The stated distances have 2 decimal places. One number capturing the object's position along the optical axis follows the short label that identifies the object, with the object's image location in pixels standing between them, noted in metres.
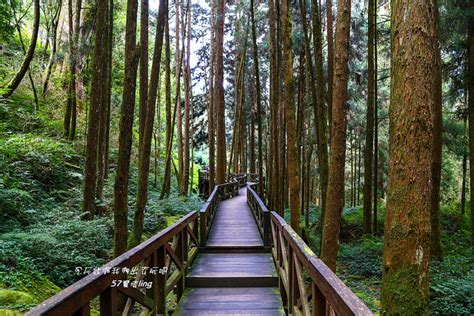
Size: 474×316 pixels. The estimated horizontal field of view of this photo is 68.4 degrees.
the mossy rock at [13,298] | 4.42
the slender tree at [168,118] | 14.03
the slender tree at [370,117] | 10.38
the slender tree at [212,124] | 18.25
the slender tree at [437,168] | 8.84
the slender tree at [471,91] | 9.48
